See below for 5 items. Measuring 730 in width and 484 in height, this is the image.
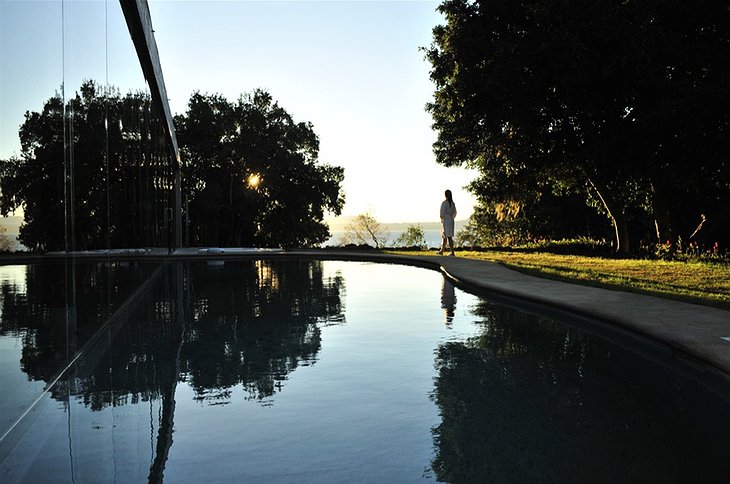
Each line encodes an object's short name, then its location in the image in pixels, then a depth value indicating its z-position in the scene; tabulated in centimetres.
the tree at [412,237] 4372
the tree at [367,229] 4859
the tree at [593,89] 1206
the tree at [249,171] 2845
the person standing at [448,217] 1870
